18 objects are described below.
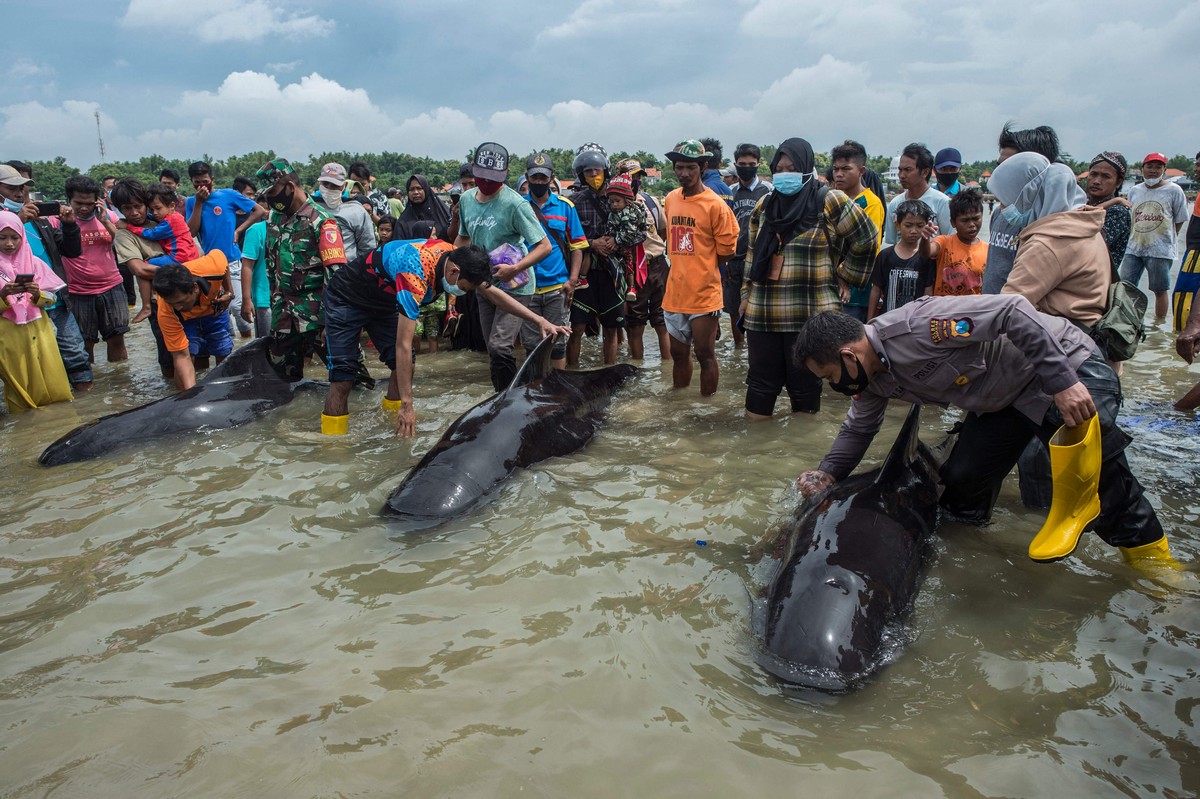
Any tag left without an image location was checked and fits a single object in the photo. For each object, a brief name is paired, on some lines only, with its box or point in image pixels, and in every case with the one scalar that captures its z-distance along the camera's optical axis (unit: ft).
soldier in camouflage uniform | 21.06
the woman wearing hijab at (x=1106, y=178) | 23.88
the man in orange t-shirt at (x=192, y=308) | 22.77
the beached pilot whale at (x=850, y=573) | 9.80
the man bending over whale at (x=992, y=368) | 11.31
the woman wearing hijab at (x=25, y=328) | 22.75
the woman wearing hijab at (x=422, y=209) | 29.84
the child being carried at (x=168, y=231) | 25.55
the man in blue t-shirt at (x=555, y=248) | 22.66
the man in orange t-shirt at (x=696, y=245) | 20.70
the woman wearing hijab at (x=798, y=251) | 18.33
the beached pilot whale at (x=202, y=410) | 18.98
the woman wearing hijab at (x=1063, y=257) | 13.35
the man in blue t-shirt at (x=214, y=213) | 29.30
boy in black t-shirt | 20.43
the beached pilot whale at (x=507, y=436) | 14.97
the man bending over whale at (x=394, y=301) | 18.07
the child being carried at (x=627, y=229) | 26.73
